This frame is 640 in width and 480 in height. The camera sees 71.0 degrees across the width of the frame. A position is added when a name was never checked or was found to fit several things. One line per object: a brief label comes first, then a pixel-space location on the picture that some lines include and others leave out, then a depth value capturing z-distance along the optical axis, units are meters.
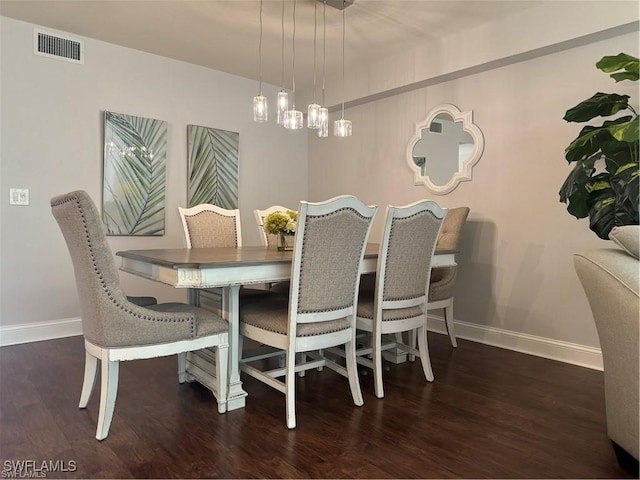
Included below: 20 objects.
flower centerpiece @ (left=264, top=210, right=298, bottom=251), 2.63
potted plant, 2.35
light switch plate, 3.45
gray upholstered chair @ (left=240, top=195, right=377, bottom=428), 2.05
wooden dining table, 1.97
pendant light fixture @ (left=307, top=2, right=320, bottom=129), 3.11
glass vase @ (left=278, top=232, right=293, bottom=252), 2.74
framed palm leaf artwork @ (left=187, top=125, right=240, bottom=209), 4.36
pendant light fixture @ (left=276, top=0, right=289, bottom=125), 2.99
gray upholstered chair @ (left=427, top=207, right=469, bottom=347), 3.33
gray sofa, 1.56
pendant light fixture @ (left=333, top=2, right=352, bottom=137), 3.33
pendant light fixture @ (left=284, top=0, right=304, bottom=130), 3.06
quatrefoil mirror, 3.78
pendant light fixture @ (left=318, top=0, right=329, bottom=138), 3.14
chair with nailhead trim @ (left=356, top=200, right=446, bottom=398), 2.42
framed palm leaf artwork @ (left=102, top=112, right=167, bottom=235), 3.87
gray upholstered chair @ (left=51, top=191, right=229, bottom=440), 1.81
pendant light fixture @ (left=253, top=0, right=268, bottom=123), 2.96
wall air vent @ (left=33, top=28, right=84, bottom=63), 3.54
